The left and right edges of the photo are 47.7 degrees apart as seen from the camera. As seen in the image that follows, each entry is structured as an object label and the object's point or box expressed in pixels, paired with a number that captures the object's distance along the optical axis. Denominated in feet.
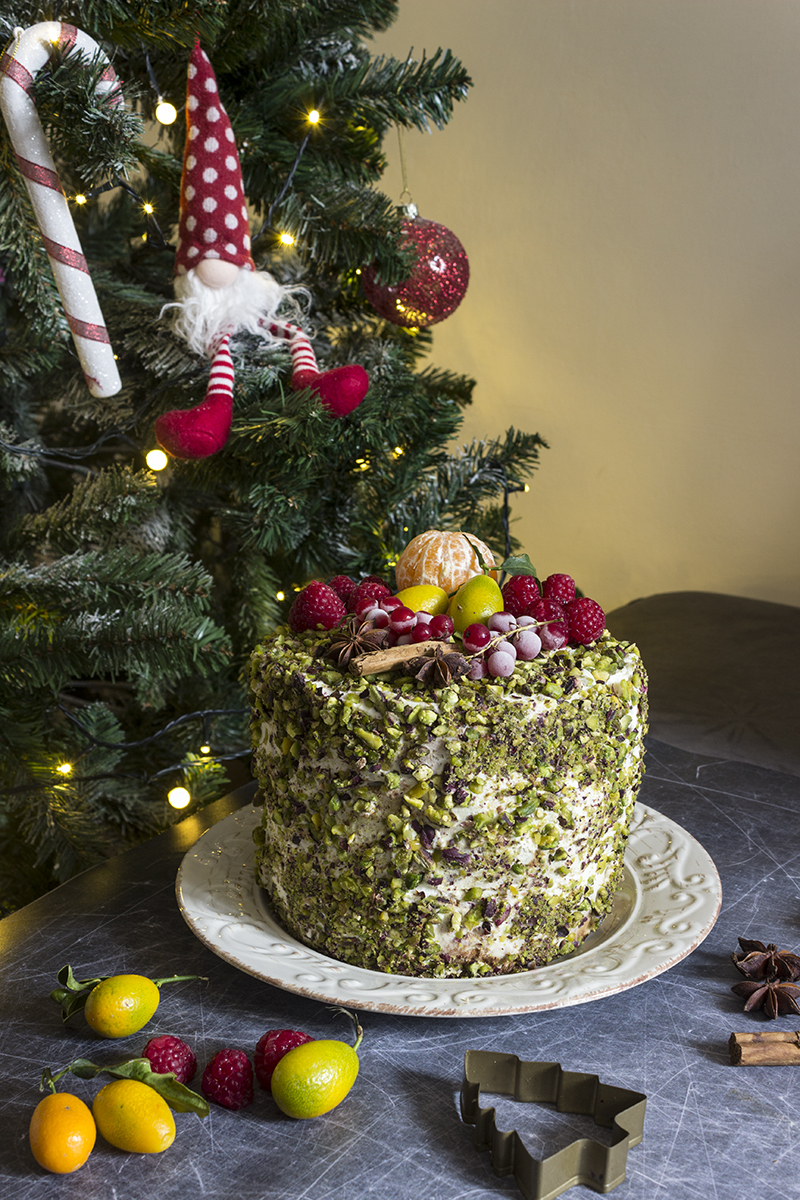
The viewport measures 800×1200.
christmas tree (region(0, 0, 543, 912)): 3.96
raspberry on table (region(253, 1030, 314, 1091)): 2.59
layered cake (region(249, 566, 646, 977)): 2.89
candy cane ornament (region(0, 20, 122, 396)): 3.59
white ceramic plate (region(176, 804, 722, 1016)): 2.72
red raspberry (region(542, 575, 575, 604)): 3.54
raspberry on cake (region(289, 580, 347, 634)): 3.48
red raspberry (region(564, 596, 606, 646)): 3.31
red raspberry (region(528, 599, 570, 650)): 3.25
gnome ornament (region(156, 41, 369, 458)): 4.08
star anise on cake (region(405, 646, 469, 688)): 2.95
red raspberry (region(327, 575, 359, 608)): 3.71
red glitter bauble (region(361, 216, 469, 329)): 4.98
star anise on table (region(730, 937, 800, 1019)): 2.96
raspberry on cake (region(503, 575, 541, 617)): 3.38
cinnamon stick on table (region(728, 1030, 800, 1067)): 2.73
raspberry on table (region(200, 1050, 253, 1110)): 2.53
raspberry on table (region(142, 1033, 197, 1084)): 2.60
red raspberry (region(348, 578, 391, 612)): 3.58
